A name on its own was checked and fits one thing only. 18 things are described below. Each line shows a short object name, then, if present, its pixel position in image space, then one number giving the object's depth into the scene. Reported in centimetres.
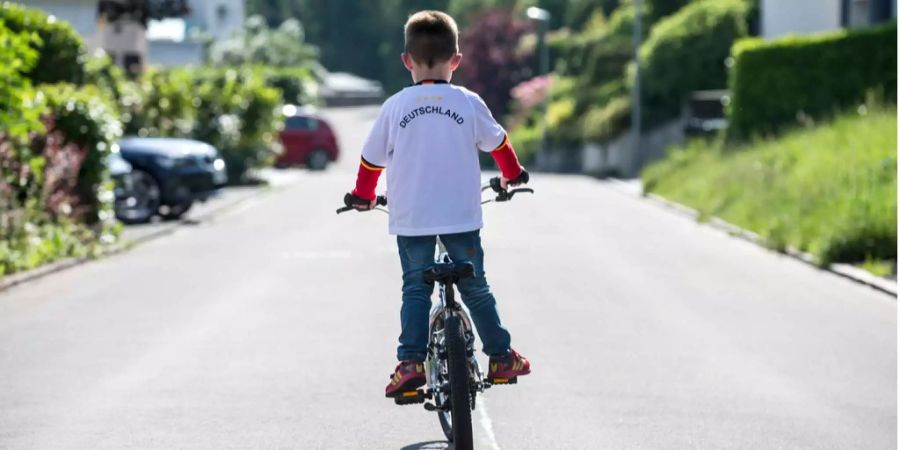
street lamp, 5835
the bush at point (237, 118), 3391
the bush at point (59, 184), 1601
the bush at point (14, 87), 1421
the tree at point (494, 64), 7581
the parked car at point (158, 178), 2247
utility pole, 4069
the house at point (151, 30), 4188
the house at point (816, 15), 3409
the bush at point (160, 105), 2788
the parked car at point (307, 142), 4716
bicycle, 614
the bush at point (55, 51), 2289
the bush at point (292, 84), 6056
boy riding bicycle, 648
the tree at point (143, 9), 3381
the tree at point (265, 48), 9875
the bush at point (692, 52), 4544
